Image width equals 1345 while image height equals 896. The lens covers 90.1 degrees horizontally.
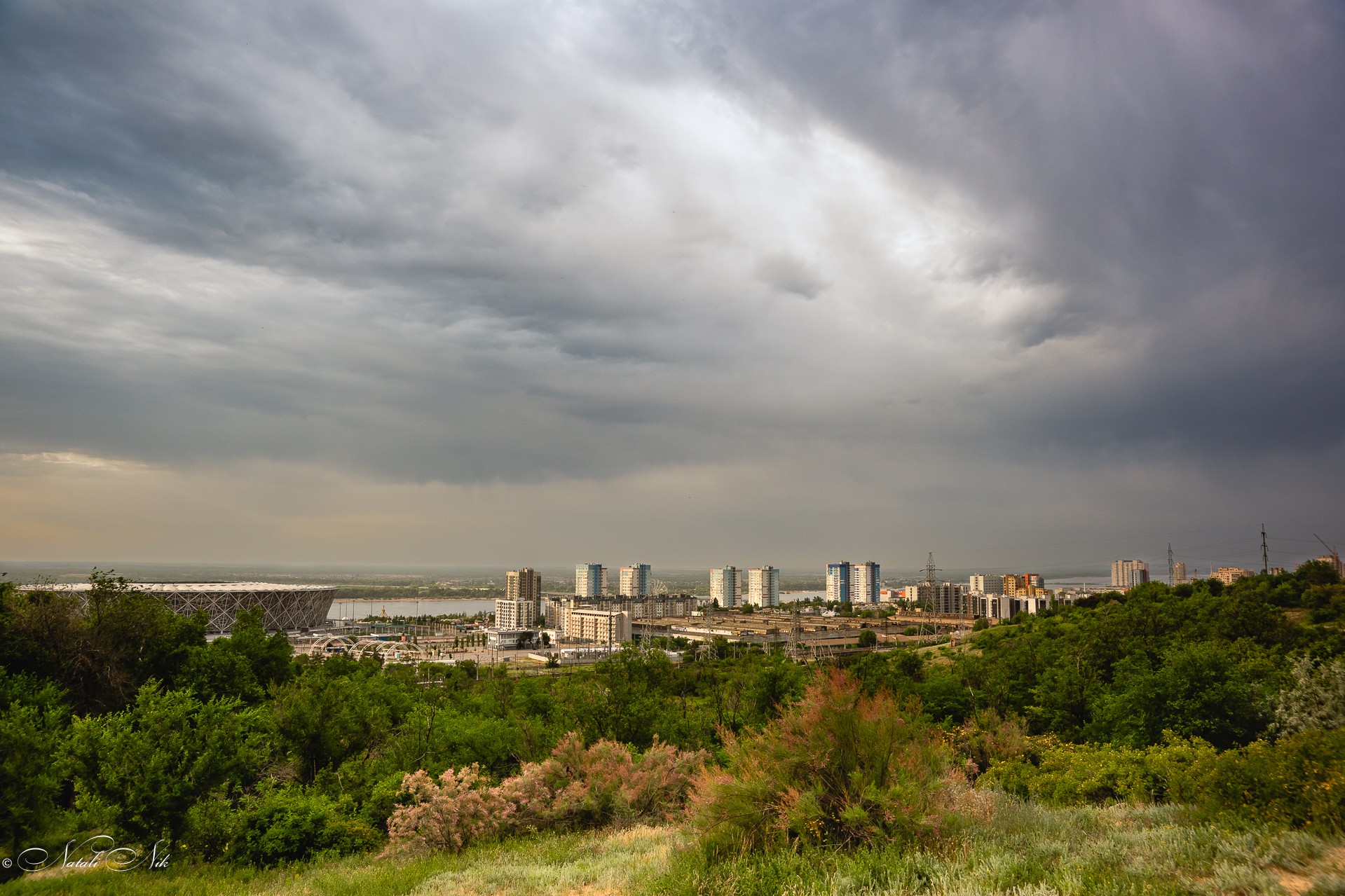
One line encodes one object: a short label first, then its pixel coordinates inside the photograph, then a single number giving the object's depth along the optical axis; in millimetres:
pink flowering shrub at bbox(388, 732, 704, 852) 13023
